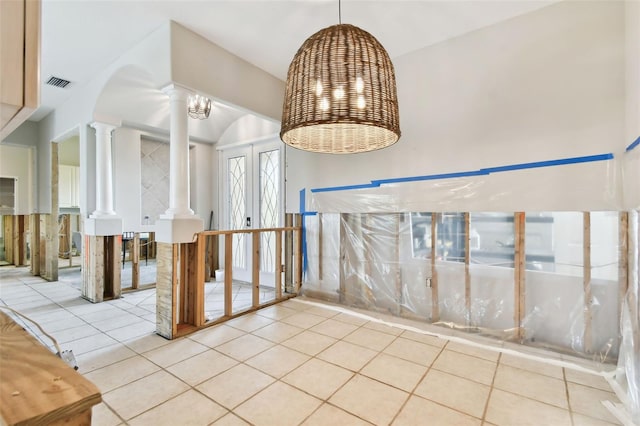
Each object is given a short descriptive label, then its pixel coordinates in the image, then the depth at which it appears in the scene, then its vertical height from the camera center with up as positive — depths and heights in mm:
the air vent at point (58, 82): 3841 +1792
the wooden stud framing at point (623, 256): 2189 -344
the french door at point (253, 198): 4590 +265
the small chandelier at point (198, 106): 3598 +1336
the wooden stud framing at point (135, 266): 4477 -794
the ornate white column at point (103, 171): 3971 +604
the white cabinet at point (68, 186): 7492 +761
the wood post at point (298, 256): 4156 -611
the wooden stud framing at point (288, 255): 4238 -615
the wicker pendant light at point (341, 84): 1460 +673
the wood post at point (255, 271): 3648 -724
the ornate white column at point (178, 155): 2850 +586
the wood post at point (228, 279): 3285 -738
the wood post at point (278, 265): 3914 -695
